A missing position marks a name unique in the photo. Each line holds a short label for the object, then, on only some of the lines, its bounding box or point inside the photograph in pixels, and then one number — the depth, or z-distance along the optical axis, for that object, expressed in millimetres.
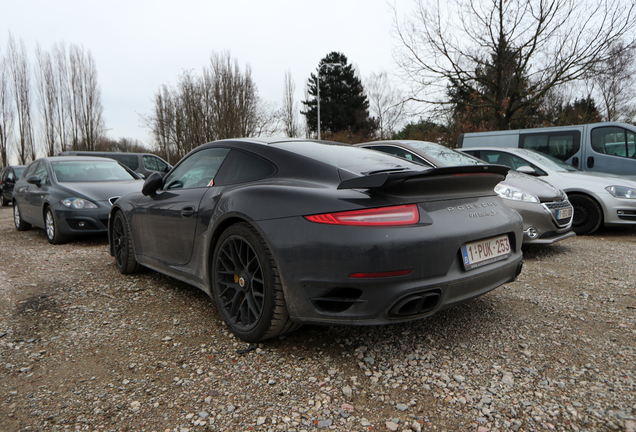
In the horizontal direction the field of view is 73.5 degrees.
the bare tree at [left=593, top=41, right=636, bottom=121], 13481
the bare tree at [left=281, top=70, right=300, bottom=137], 31078
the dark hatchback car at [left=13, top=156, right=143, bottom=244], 6066
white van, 7824
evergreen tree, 41156
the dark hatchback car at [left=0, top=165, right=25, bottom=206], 15125
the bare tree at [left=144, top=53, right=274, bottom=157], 25297
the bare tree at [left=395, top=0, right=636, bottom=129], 13626
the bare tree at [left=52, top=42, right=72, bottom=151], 32531
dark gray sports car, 2104
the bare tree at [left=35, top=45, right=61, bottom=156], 32294
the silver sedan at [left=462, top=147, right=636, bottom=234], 6234
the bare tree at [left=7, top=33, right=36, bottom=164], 30891
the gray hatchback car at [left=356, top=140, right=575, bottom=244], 4750
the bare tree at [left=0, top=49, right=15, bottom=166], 30594
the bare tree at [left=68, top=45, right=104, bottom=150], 32844
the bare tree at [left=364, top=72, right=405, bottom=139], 32562
